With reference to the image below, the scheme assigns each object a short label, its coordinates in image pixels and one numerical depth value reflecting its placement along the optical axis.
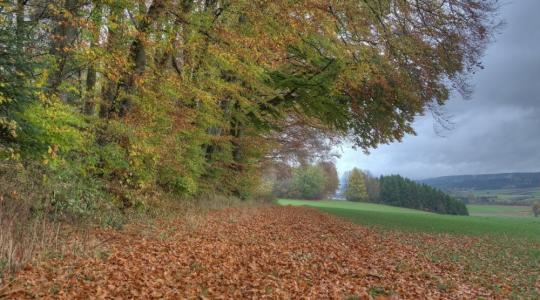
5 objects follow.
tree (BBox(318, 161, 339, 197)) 89.24
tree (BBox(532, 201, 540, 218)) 75.88
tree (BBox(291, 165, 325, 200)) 85.67
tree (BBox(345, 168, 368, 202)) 102.75
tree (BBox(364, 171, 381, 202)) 101.94
